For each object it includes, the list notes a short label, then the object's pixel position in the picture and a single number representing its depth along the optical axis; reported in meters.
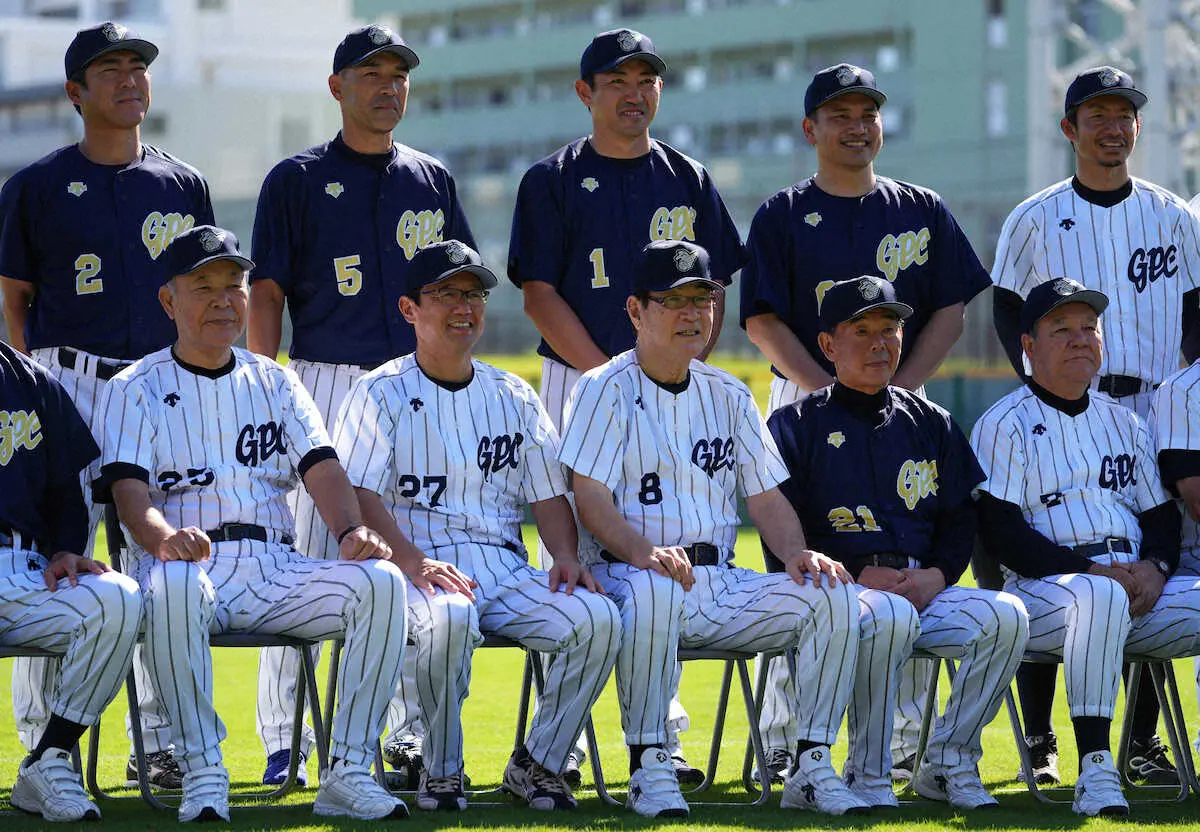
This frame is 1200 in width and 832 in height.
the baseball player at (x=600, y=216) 12.67
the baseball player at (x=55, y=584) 9.87
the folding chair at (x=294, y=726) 10.37
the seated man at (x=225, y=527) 9.91
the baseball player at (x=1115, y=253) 12.67
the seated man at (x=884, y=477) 11.09
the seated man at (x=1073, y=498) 11.24
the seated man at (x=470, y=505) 10.44
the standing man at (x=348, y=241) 12.48
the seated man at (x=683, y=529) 10.45
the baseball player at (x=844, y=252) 12.59
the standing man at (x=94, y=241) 12.05
